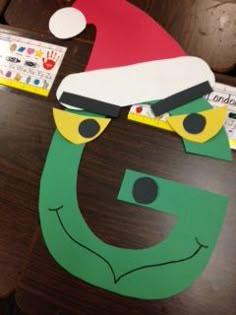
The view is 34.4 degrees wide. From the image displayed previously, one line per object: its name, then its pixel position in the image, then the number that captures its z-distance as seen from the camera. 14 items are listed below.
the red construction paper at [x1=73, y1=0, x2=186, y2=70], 0.76
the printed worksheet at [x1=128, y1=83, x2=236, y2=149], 0.69
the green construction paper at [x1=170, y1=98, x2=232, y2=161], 0.67
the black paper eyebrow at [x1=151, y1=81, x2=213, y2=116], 0.71
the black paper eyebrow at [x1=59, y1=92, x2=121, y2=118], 0.73
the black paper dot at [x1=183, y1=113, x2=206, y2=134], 0.69
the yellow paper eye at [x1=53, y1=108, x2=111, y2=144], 0.72
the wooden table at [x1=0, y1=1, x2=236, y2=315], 0.60
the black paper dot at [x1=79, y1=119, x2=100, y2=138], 0.72
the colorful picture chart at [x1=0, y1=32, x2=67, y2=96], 0.79
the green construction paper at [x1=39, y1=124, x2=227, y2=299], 0.61
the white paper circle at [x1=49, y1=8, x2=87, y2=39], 0.81
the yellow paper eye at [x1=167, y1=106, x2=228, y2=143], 0.68
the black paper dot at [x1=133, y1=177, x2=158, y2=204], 0.66
